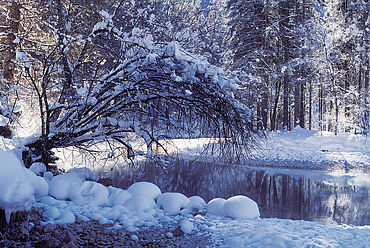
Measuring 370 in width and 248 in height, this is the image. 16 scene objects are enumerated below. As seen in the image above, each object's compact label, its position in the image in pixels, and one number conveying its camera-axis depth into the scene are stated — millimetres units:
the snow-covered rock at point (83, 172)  6781
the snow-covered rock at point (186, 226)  4977
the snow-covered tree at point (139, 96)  5438
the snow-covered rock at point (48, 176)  6173
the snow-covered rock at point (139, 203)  5629
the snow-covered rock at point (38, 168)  6048
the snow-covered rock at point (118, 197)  5703
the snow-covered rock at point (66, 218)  4395
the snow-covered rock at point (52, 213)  4477
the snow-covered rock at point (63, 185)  5559
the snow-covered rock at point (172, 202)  5785
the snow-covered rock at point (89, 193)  5559
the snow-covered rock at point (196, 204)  6192
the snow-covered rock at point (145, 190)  6117
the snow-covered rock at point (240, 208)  5801
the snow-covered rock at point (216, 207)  6008
